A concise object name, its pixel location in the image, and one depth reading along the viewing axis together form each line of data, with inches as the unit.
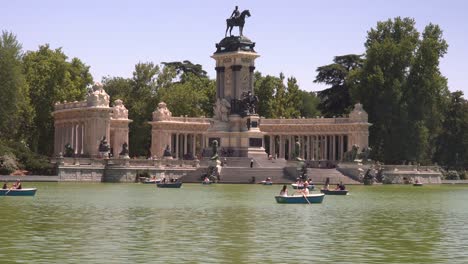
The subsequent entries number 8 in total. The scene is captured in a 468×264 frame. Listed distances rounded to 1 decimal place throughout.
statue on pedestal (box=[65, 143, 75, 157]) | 4345.5
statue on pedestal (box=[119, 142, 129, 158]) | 4198.6
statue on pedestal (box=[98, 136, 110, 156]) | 4195.4
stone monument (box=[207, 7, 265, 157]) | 4525.1
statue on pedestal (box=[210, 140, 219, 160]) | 4067.2
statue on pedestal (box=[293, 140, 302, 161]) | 4252.0
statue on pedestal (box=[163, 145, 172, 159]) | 4446.9
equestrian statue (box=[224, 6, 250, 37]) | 4644.4
